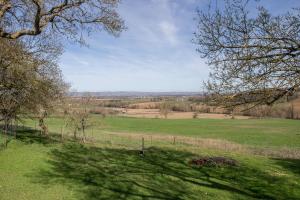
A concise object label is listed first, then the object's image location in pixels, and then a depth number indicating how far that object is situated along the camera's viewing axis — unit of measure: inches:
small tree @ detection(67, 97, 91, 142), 957.2
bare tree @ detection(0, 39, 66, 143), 511.2
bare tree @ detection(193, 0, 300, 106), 247.9
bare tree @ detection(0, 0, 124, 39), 281.4
